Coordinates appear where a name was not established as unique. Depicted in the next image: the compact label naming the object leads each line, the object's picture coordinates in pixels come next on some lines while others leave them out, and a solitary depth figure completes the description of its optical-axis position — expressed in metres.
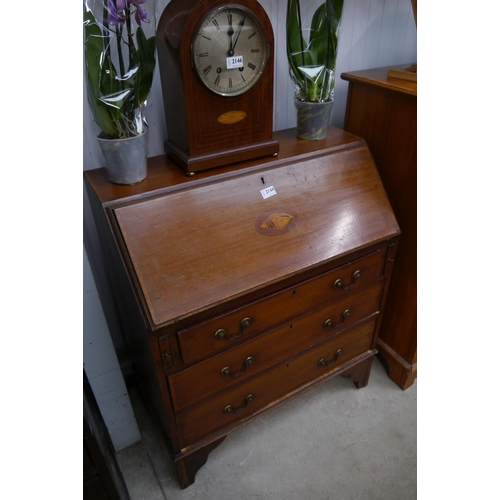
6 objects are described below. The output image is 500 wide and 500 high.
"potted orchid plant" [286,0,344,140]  1.20
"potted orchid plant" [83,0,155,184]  0.92
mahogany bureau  0.99
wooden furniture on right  1.35
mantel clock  0.97
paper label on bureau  1.15
